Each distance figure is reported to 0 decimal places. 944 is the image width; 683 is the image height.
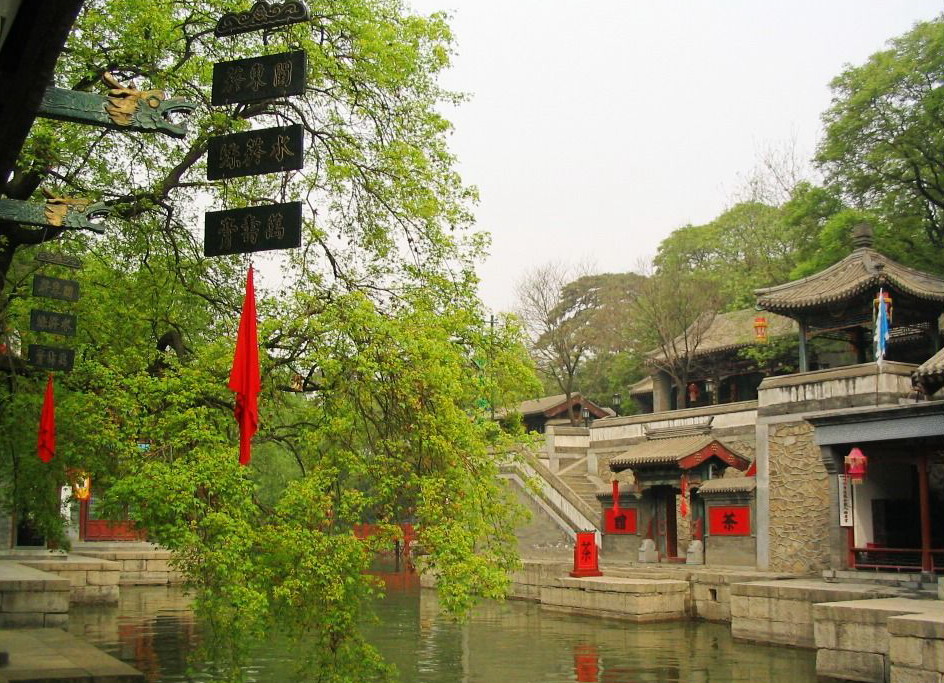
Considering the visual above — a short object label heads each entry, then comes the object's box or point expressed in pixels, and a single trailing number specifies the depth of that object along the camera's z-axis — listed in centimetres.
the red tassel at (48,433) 870
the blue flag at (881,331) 1744
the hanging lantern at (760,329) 2448
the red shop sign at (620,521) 2288
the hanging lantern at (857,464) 1572
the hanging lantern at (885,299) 1783
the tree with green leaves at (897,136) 2203
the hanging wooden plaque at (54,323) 877
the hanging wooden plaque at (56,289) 855
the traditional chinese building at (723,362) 2612
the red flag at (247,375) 626
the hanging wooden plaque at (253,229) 655
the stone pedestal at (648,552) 2197
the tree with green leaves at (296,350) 752
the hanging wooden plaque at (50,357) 882
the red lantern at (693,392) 2995
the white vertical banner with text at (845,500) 1600
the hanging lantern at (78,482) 1004
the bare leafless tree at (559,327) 3262
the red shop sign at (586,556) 1992
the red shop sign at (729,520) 2020
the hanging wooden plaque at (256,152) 653
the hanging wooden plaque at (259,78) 623
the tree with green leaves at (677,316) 2902
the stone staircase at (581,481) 2750
